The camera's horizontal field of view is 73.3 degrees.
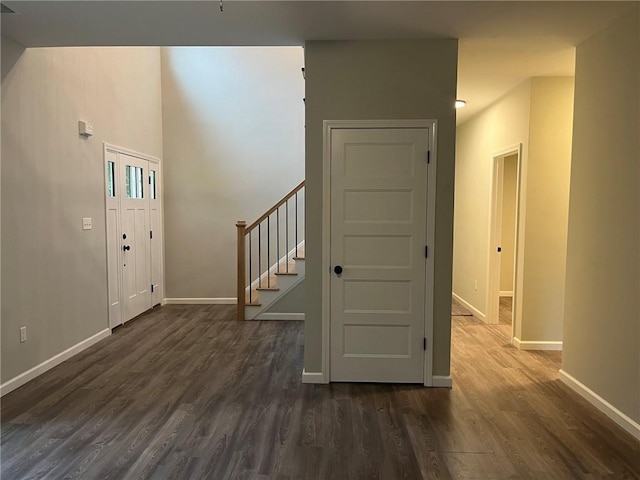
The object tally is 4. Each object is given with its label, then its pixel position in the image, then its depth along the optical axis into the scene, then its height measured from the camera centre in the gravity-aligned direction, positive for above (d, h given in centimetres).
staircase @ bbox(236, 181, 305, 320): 597 -47
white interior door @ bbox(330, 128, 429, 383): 326 -31
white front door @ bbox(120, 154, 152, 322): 514 -30
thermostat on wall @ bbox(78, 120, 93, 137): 414 +80
